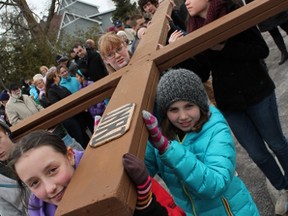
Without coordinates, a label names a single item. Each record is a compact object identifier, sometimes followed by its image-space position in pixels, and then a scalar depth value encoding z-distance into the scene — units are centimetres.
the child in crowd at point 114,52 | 198
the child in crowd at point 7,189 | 150
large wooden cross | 64
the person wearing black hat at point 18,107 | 465
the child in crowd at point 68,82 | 455
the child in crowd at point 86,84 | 384
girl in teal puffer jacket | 126
